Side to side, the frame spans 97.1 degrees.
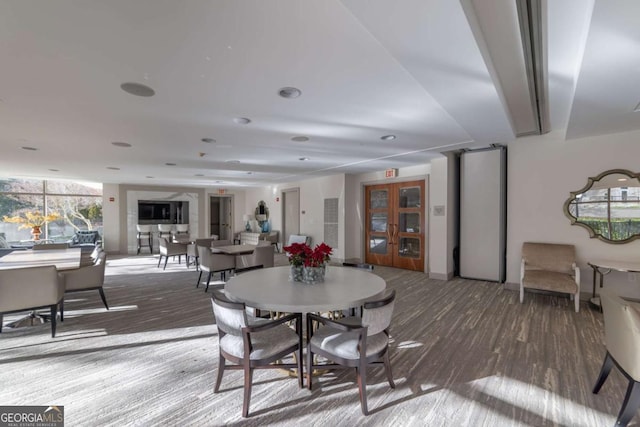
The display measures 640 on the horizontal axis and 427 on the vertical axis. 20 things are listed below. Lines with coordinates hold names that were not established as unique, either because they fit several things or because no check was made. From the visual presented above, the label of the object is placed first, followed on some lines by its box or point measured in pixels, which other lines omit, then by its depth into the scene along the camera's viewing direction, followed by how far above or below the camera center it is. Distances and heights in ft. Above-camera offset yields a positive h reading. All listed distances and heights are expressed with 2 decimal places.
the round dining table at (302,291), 6.36 -2.06
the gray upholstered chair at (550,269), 12.64 -2.97
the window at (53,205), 29.27 +0.80
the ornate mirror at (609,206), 13.00 +0.13
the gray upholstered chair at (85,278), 11.78 -2.82
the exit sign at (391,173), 22.67 +3.02
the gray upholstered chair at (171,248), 22.22 -2.94
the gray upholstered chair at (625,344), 5.66 -2.91
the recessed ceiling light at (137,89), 8.23 +3.69
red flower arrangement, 8.04 -1.26
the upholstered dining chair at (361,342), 6.15 -3.10
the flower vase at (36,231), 26.64 -1.77
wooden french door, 21.39 -1.18
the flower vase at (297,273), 8.30 -1.83
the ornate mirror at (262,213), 36.29 -0.25
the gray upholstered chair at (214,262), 16.21 -2.95
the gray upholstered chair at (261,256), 17.08 -2.81
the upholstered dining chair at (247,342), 6.15 -3.10
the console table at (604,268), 11.48 -2.45
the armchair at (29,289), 9.50 -2.67
